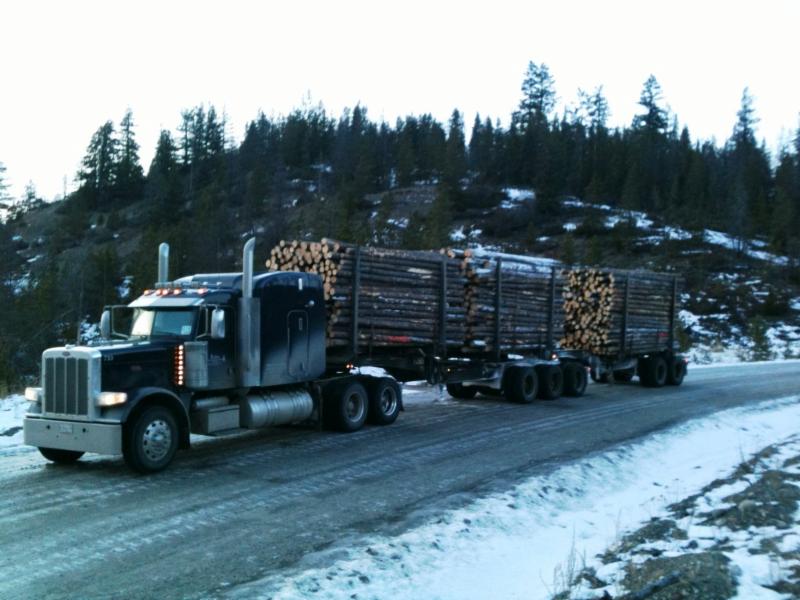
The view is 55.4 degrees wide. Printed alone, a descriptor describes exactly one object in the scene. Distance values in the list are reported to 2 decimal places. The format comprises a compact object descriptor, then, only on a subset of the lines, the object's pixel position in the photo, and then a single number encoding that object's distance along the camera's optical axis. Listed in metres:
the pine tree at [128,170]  100.94
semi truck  9.92
